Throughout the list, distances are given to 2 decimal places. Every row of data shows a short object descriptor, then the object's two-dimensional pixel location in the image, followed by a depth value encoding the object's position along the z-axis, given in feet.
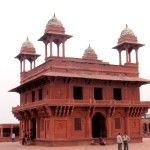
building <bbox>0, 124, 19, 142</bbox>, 166.40
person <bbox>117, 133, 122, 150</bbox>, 73.97
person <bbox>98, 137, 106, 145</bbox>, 97.22
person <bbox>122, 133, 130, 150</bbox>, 76.18
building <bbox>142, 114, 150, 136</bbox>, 201.08
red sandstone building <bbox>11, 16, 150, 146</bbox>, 96.89
